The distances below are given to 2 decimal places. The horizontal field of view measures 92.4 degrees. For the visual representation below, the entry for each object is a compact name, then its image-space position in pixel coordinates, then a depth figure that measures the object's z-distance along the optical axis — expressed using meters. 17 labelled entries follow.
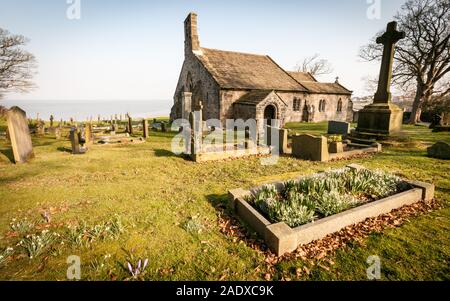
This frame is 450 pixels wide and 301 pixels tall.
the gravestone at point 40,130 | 17.55
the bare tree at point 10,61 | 27.38
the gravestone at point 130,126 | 18.48
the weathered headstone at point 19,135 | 8.91
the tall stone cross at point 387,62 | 12.61
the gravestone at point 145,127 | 16.28
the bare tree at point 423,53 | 23.44
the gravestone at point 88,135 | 12.84
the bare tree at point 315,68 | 58.50
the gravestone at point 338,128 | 15.94
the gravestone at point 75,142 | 11.28
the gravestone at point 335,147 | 10.88
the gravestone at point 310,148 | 10.11
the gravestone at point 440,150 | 9.59
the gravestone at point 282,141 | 11.69
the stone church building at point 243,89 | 20.78
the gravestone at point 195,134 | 10.23
